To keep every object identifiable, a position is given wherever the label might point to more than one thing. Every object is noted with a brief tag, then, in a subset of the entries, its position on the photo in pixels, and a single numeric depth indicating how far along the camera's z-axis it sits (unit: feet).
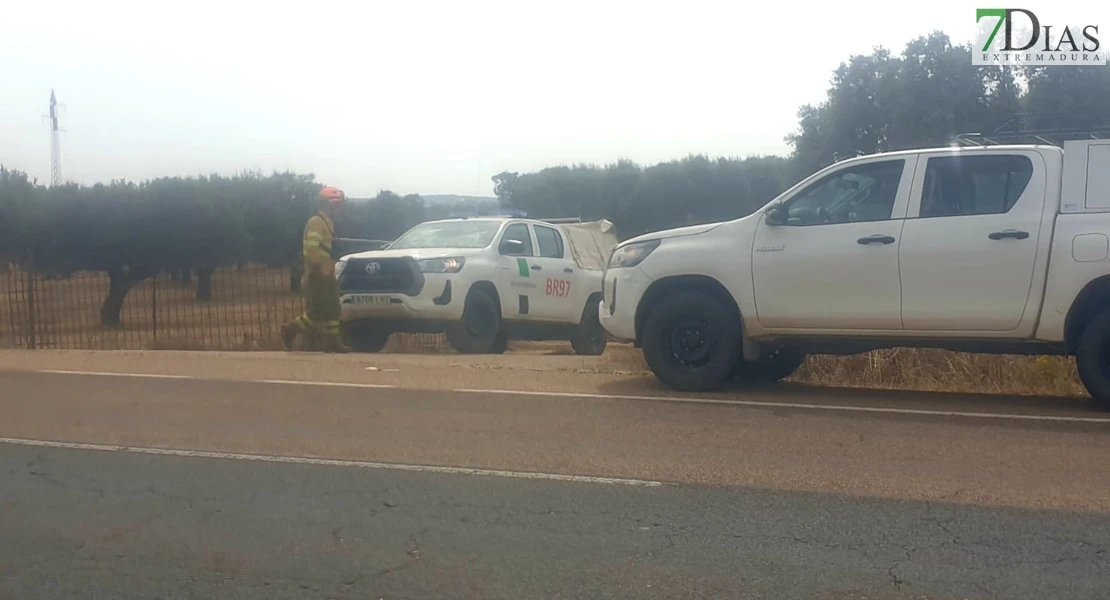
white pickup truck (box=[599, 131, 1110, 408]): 28.99
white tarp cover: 54.85
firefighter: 46.37
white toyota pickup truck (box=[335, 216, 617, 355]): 45.68
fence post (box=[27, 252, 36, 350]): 59.01
